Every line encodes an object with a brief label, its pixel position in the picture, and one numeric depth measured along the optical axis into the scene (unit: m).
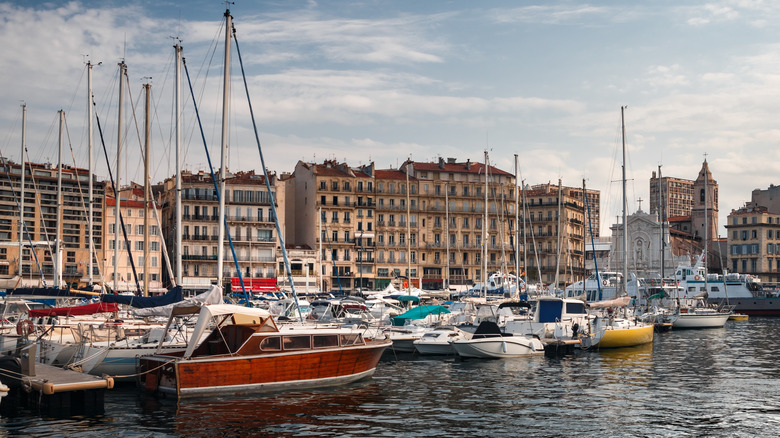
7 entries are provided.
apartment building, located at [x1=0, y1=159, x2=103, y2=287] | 81.06
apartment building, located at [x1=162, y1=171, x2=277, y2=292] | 91.69
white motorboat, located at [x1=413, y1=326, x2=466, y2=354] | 37.41
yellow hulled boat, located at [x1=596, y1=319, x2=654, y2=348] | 40.66
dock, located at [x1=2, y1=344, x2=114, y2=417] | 22.50
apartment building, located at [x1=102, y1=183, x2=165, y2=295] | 87.75
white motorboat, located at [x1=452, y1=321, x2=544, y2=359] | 35.34
